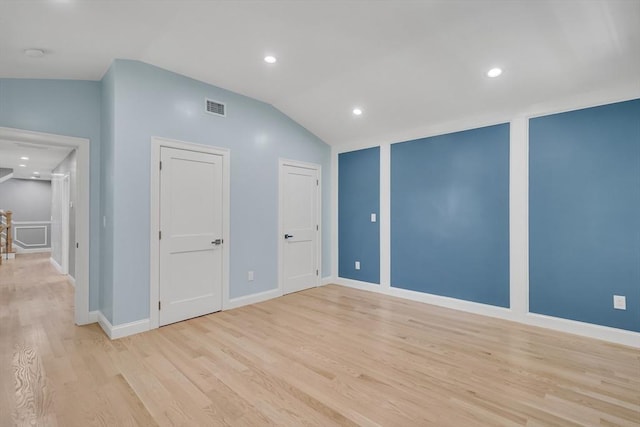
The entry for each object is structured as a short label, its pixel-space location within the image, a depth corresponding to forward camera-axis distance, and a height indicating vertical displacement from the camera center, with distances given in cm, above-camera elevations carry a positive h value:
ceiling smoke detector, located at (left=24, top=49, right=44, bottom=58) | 266 +149
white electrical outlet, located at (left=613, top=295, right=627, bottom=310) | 301 -90
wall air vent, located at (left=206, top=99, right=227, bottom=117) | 388 +144
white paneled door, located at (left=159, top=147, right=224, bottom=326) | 349 -24
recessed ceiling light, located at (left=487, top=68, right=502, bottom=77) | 314 +155
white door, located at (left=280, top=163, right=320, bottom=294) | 487 -20
